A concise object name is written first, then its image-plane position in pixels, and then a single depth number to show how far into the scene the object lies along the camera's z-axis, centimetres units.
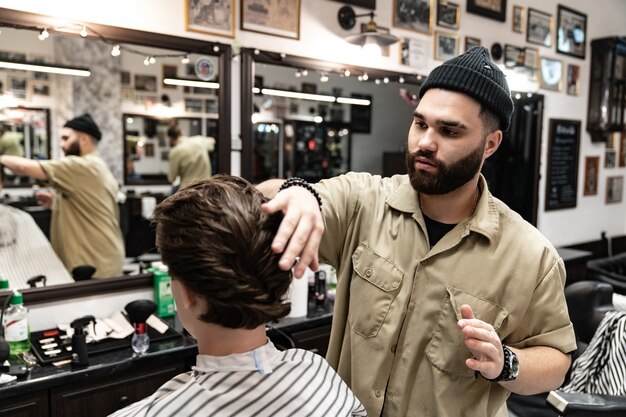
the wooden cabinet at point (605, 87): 479
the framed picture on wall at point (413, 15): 335
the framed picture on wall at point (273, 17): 269
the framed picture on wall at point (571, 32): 448
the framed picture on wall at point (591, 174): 504
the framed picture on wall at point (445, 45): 362
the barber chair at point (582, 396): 203
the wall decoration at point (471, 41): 380
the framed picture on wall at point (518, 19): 410
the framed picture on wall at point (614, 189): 535
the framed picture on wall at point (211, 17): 251
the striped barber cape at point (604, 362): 240
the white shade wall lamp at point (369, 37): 288
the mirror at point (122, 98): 241
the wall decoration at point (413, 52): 343
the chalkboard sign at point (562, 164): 459
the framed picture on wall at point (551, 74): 439
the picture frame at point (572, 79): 469
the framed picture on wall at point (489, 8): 378
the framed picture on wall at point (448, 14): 359
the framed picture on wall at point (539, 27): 422
